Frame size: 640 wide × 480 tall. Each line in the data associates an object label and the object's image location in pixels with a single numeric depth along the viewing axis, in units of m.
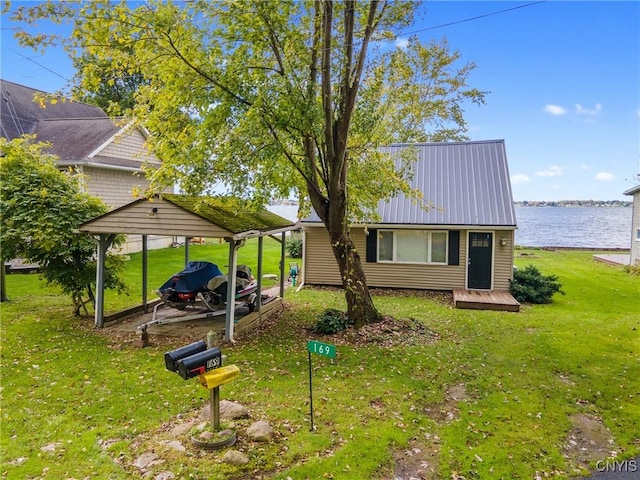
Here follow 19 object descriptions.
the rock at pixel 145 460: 4.09
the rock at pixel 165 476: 3.87
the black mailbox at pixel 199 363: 4.23
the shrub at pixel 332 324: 8.66
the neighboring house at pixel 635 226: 19.09
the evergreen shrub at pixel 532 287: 12.70
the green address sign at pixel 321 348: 4.75
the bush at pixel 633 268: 17.62
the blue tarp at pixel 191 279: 8.88
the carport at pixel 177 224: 7.64
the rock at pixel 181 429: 4.65
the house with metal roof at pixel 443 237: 13.42
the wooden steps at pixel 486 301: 11.54
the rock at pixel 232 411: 4.95
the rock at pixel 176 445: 4.33
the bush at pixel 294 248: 19.97
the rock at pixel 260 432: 4.53
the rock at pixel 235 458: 4.09
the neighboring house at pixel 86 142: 16.66
